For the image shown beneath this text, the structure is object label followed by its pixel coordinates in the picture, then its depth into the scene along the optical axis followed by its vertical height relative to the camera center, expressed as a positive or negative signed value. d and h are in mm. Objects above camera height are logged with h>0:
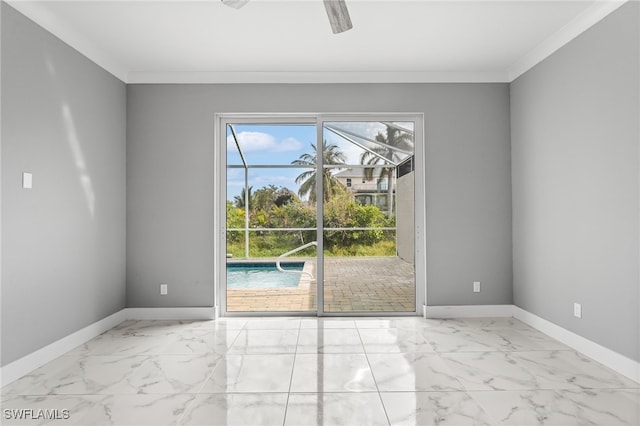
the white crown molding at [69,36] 2621 +1467
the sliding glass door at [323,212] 4102 +53
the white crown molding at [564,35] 2682 +1472
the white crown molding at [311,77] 3949 +1471
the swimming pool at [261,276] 4168 -643
